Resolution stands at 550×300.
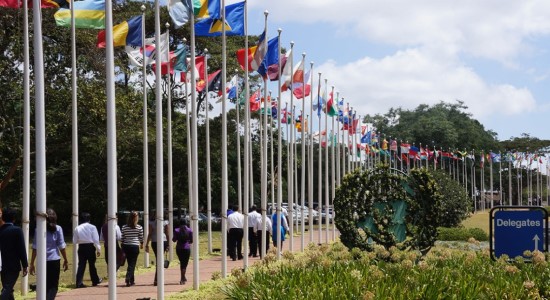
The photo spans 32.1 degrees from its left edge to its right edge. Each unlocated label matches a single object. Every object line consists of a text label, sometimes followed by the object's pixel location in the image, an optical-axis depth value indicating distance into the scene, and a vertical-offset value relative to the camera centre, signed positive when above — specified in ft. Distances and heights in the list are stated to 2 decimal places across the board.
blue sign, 44.78 -2.79
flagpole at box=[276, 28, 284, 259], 86.95 -1.70
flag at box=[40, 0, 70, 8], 56.49 +10.42
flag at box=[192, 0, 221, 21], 69.51 +12.35
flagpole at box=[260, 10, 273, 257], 81.00 -1.89
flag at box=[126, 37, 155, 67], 77.11 +10.23
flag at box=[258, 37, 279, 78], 88.07 +11.26
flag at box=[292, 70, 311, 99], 108.37 +9.93
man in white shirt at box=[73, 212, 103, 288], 64.03 -4.35
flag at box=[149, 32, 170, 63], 77.41 +10.73
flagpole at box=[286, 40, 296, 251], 91.45 +1.21
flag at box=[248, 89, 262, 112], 115.76 +9.13
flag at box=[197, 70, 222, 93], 92.99 +9.39
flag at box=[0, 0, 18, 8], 58.85 +10.83
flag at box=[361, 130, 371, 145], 180.45 +6.99
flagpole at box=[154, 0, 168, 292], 53.52 +0.12
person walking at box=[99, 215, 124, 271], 66.39 -4.15
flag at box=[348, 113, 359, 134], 158.56 +7.89
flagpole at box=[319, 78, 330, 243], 125.59 +4.20
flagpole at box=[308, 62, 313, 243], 117.91 +1.37
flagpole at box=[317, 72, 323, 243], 122.11 +8.19
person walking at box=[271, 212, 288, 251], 98.92 -5.62
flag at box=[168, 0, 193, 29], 67.36 +11.79
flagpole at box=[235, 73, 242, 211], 104.26 +2.09
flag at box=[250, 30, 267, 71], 83.76 +10.80
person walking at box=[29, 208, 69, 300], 48.01 -3.92
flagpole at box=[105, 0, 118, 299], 45.93 +1.13
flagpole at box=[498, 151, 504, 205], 287.48 +1.78
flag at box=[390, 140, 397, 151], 213.99 +6.24
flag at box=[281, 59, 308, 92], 97.88 +10.27
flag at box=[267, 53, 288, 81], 92.80 +10.29
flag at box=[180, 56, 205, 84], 89.42 +10.43
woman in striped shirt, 64.95 -4.47
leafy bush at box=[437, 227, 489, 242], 120.78 -7.83
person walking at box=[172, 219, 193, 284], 64.59 -4.42
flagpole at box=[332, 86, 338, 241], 132.16 +1.54
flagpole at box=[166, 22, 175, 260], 80.74 -1.99
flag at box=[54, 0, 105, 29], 64.34 +11.00
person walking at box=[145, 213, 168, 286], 67.20 -4.32
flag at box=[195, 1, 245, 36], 75.12 +12.13
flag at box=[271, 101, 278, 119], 127.15 +9.21
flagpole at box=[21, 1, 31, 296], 57.47 +1.94
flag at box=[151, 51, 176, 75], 82.65 +9.82
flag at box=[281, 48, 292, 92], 94.79 +10.53
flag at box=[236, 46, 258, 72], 84.30 +10.76
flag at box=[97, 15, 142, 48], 70.56 +10.77
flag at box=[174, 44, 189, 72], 82.84 +10.10
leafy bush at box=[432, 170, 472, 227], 152.35 -4.53
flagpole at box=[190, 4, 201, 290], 61.36 -0.51
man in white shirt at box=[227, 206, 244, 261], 90.33 -5.19
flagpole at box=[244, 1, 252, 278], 75.00 +4.36
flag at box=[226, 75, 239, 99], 99.40 +9.09
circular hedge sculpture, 72.43 -2.71
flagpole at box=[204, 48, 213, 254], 78.71 +1.30
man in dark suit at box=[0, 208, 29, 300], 41.14 -3.29
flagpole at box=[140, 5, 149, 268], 78.38 +1.46
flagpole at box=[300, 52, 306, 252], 107.47 +5.07
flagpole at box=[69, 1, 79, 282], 67.12 +1.59
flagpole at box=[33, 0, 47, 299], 40.73 +0.33
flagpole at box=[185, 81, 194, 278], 87.84 +3.29
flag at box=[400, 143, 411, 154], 220.43 +5.93
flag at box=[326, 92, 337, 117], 128.06 +8.96
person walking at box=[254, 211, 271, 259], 92.17 -5.33
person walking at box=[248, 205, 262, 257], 93.56 -5.68
